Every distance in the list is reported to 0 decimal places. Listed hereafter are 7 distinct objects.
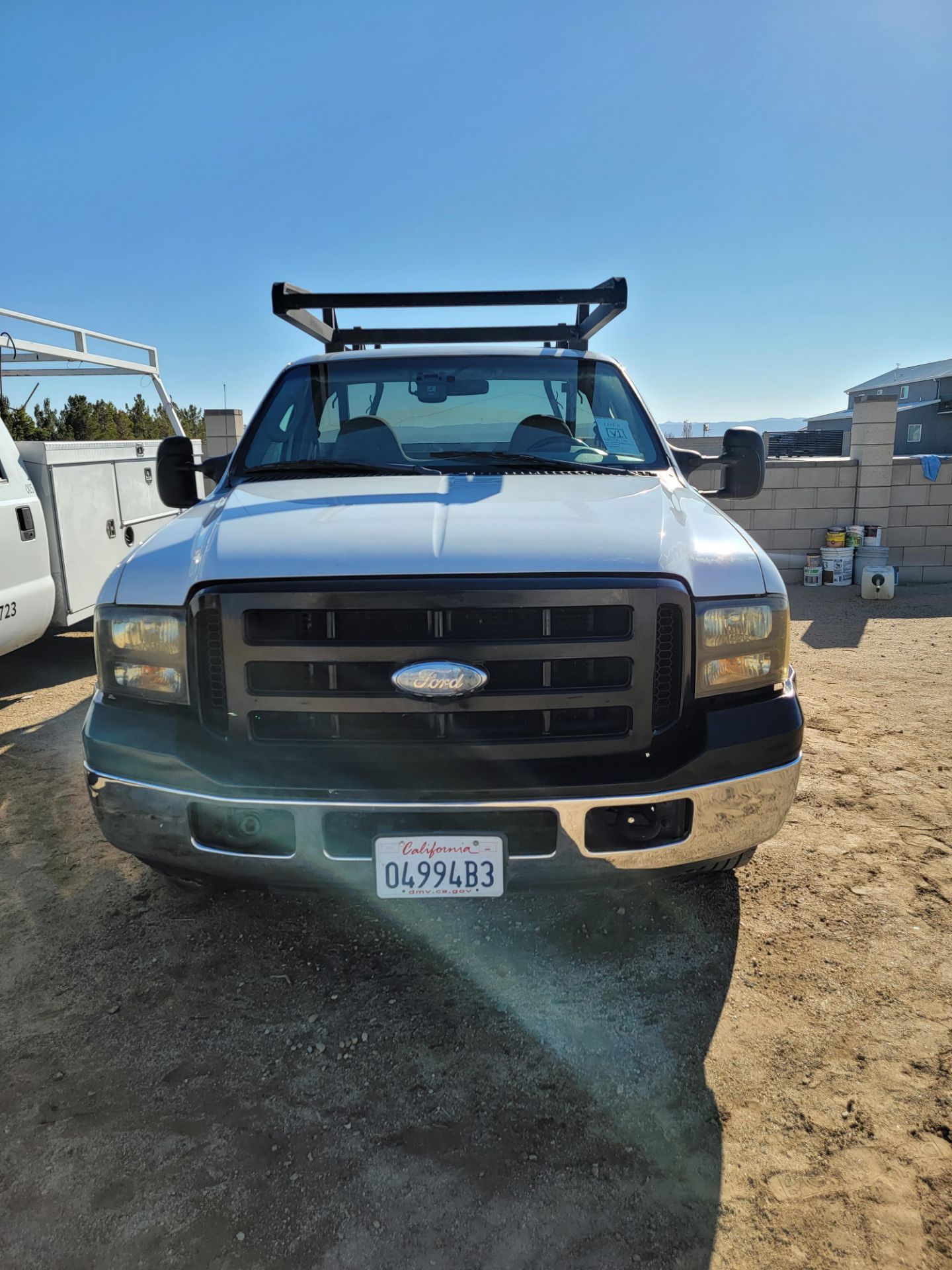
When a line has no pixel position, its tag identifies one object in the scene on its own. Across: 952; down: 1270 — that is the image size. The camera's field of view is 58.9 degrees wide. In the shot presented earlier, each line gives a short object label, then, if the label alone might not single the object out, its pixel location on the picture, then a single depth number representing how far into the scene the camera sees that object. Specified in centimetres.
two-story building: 4497
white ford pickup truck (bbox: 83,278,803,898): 226
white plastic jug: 971
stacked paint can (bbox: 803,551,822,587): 1059
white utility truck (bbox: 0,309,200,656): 530
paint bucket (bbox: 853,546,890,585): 1038
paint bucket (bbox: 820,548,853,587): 1048
